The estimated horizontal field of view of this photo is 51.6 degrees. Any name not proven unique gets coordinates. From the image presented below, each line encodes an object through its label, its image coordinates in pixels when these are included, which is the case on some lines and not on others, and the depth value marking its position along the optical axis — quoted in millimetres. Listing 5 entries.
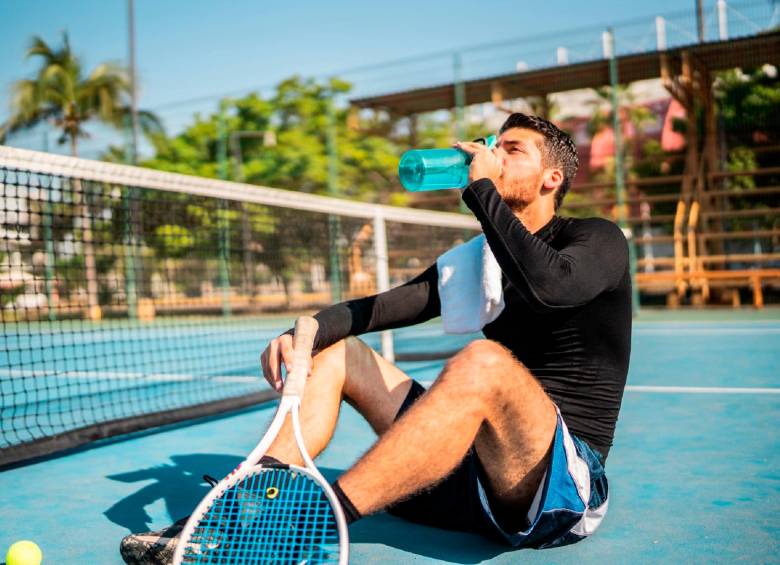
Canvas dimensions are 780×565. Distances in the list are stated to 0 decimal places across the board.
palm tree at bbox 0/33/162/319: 27766
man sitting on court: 2180
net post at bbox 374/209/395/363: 7062
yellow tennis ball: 2432
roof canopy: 15734
